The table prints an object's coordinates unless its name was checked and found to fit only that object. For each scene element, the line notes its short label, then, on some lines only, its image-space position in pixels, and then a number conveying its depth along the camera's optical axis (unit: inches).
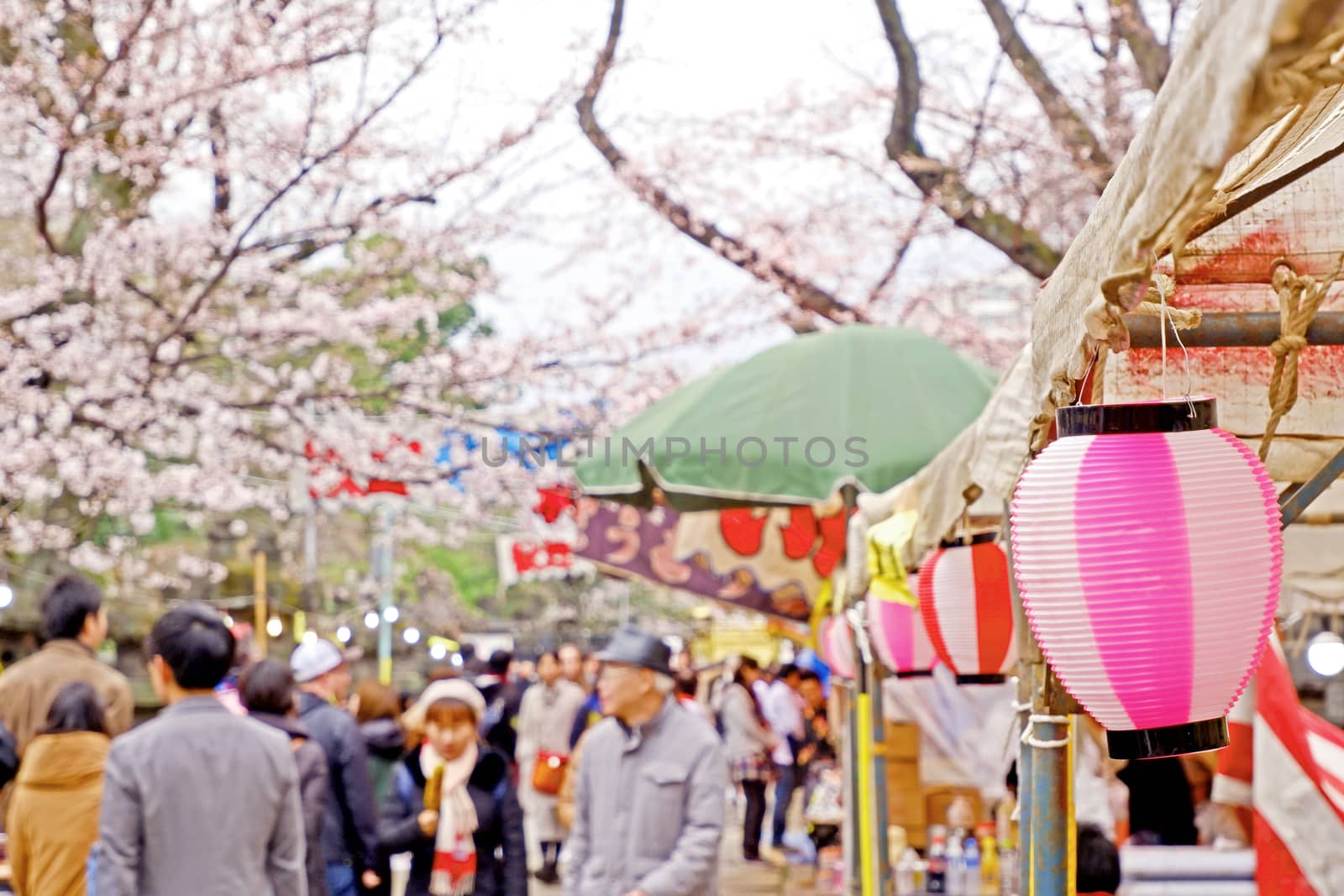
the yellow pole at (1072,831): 231.0
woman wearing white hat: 497.7
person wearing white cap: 559.5
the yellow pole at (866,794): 513.4
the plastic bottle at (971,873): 668.7
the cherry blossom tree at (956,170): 722.2
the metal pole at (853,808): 597.0
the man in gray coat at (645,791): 441.4
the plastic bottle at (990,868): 685.3
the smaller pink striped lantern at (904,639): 499.2
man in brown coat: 571.5
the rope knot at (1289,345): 210.7
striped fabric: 314.2
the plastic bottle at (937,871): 681.0
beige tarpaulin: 111.8
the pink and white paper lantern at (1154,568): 176.1
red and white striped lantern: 387.5
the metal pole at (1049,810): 226.8
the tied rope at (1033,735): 230.1
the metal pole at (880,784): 495.5
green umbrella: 604.4
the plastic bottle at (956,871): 672.4
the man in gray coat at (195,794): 362.9
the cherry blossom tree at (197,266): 922.1
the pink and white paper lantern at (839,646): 706.1
